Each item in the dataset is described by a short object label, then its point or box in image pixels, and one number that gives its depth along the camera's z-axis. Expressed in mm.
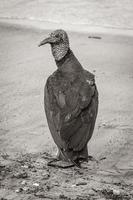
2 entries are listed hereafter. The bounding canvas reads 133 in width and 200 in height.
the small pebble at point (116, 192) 4709
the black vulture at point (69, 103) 4992
